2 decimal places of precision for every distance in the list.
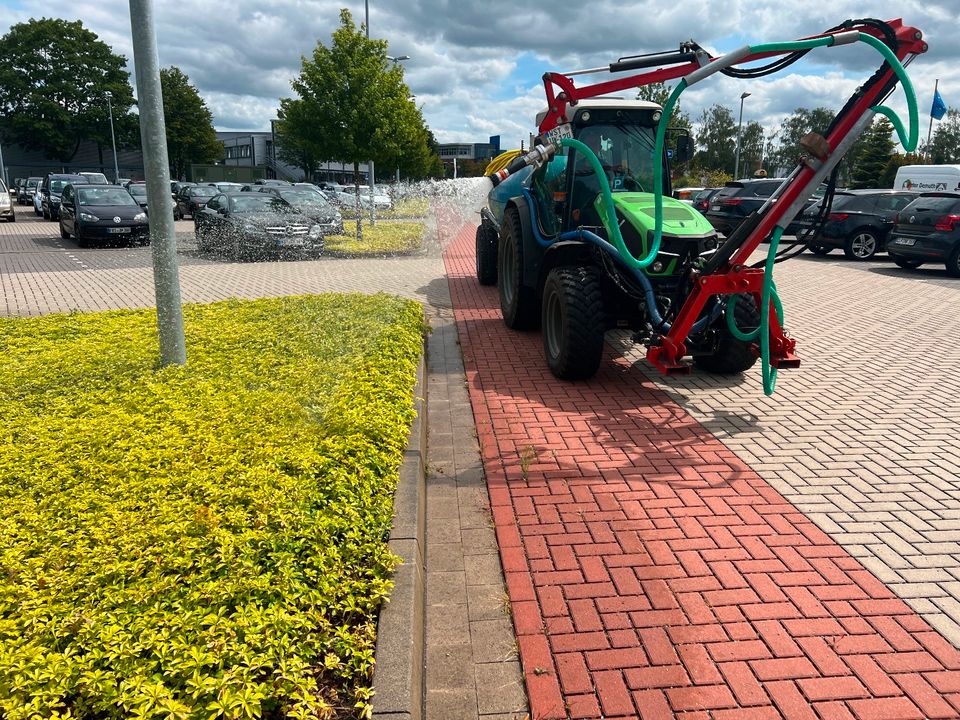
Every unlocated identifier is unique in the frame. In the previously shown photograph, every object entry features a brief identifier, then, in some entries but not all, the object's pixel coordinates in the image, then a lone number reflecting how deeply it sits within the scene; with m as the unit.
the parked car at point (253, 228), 15.77
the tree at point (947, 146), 64.25
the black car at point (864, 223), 17.95
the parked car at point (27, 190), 39.41
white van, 25.28
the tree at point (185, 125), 66.44
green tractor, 6.26
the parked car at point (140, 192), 21.17
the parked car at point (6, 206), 26.64
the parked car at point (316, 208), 17.59
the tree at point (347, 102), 18.72
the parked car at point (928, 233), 15.12
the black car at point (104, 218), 18.31
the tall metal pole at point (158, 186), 5.80
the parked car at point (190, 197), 27.56
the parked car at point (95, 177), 36.35
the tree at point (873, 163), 49.20
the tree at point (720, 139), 70.94
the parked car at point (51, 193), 28.42
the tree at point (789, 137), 68.27
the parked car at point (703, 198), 22.90
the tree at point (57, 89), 65.75
